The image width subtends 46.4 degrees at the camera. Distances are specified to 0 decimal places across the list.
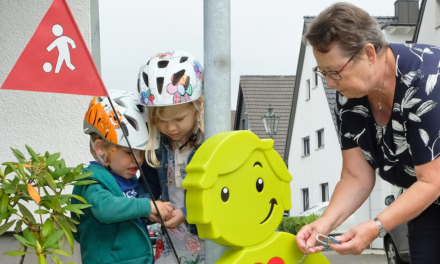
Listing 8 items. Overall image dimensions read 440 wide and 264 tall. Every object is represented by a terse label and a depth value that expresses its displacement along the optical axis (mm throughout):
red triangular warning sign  2131
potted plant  2029
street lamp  11234
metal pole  1989
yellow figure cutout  1738
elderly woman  1913
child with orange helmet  2113
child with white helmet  2191
